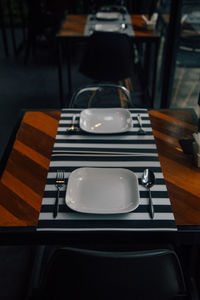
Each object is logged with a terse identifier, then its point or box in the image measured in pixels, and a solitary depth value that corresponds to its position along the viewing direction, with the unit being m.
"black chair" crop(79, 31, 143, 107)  2.45
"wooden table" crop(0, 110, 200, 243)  1.01
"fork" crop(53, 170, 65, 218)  1.11
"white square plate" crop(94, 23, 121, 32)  2.95
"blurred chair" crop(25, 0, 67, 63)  4.08
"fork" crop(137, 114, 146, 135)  1.46
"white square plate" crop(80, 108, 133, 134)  1.49
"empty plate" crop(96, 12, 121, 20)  3.21
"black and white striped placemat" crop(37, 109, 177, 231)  1.00
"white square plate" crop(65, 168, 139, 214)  1.04
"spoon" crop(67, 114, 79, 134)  1.47
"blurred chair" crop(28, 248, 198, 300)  0.72
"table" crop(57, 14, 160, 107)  2.79
